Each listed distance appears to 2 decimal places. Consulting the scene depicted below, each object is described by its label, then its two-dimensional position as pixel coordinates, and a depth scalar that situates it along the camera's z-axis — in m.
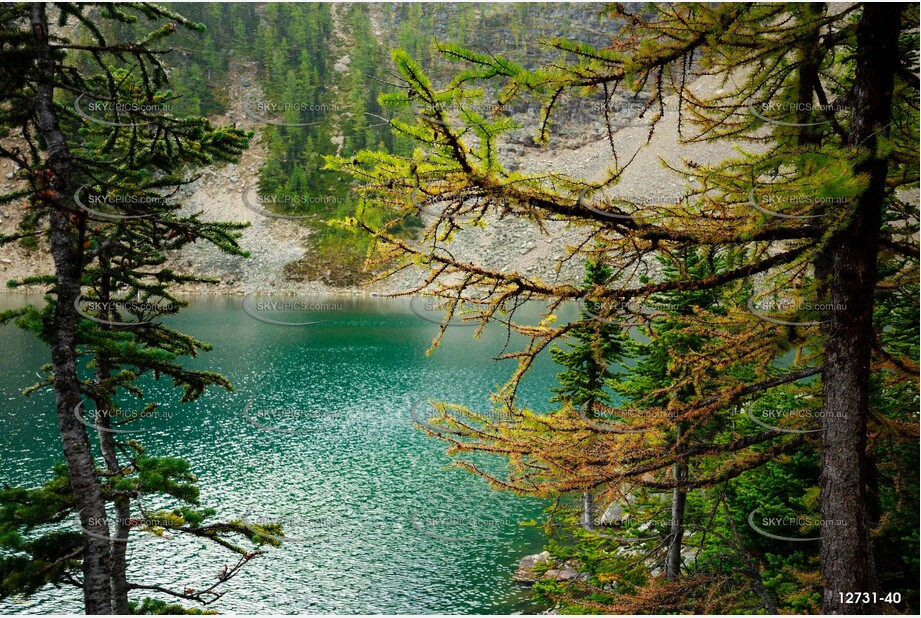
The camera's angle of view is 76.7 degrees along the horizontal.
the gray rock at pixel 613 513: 21.86
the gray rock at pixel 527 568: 20.45
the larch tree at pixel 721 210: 4.64
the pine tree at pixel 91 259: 6.82
